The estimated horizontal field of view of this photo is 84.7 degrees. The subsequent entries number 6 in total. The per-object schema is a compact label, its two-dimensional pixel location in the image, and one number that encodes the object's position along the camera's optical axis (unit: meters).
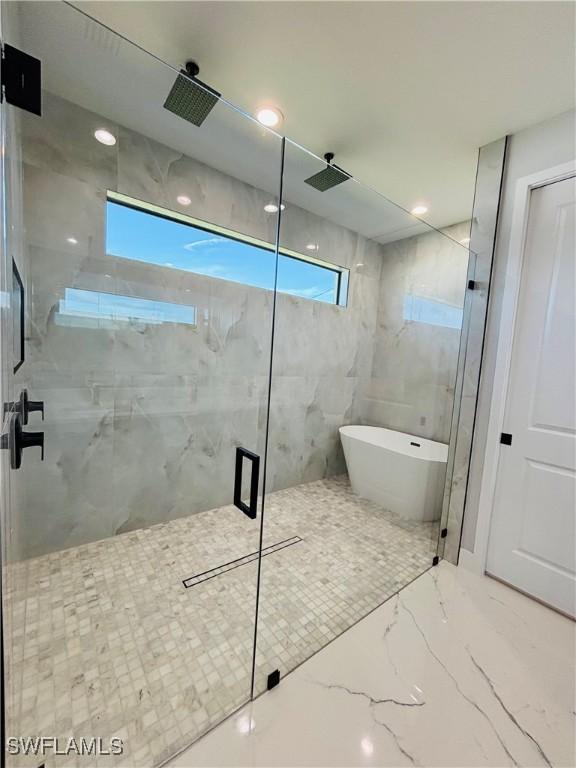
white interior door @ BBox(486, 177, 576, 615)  1.70
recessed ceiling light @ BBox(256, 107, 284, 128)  1.80
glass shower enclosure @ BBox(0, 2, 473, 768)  1.23
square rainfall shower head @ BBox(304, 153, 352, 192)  2.17
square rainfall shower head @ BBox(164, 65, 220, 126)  1.57
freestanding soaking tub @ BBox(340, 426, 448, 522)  2.50
